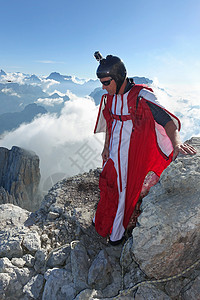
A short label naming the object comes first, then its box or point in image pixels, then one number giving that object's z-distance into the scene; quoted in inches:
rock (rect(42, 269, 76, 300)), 85.0
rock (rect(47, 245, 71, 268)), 101.6
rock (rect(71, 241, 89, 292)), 88.4
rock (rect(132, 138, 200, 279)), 67.7
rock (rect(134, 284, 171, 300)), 68.9
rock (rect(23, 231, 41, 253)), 108.8
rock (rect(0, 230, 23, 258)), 103.2
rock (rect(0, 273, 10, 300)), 86.4
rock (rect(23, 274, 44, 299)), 88.4
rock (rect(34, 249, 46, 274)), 99.5
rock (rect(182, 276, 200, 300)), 65.6
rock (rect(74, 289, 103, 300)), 77.6
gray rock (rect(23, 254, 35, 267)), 101.1
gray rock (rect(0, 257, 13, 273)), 92.4
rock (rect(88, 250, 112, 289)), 88.5
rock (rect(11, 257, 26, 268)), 98.4
